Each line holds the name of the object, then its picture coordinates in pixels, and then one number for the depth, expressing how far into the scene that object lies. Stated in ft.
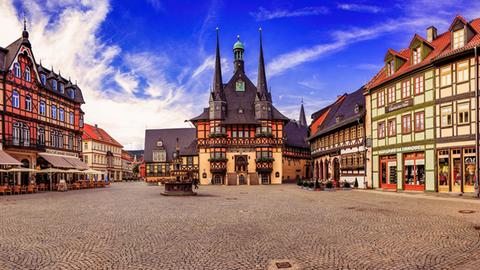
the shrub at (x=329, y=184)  113.19
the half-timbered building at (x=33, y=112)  118.42
